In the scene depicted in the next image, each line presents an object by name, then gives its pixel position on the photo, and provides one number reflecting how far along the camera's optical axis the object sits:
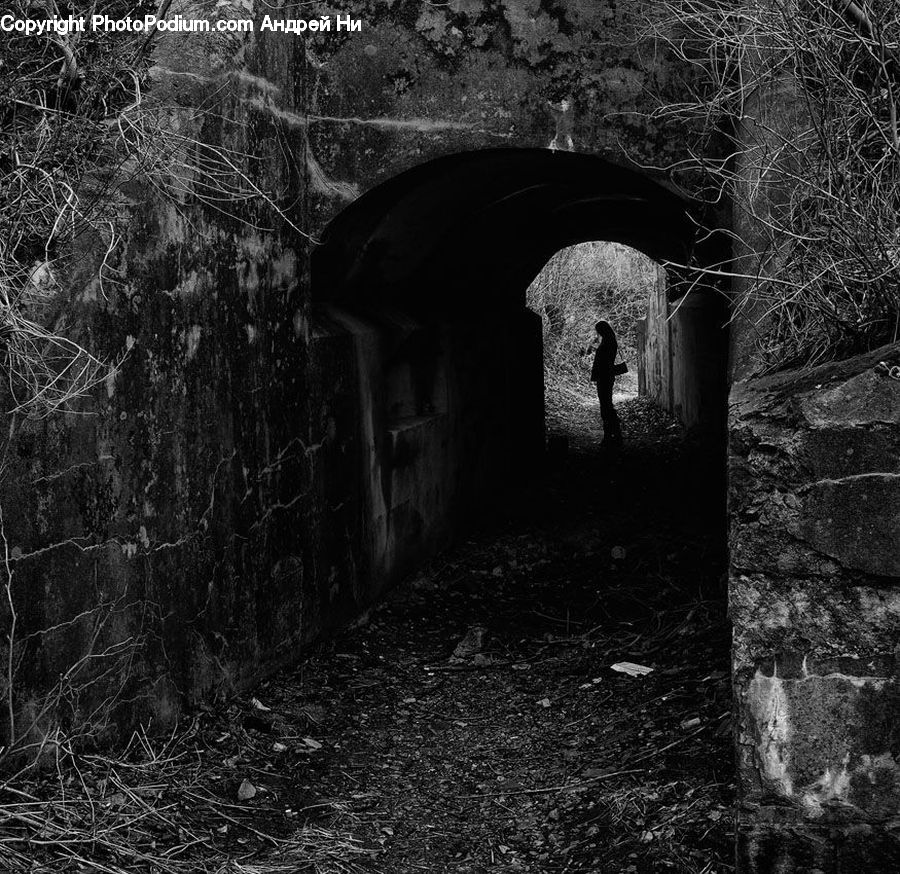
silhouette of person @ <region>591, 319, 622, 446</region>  13.25
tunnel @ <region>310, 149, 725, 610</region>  6.08
